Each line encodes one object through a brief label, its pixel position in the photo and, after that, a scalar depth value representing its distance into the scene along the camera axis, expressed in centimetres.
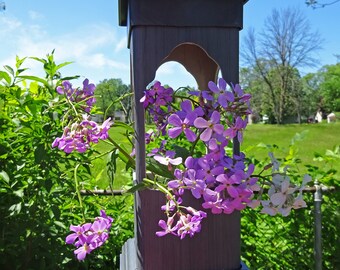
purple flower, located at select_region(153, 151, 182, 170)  38
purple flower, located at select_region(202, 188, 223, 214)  36
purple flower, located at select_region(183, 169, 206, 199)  36
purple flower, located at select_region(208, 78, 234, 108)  37
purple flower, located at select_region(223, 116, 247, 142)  37
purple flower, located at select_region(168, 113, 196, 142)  36
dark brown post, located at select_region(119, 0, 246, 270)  40
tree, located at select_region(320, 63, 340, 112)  3470
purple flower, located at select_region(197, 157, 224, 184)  37
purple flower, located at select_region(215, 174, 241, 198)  36
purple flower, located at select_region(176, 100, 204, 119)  37
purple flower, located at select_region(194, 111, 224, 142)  36
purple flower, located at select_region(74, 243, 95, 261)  38
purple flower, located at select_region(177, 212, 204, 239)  35
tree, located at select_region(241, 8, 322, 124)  2105
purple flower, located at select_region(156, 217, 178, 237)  36
